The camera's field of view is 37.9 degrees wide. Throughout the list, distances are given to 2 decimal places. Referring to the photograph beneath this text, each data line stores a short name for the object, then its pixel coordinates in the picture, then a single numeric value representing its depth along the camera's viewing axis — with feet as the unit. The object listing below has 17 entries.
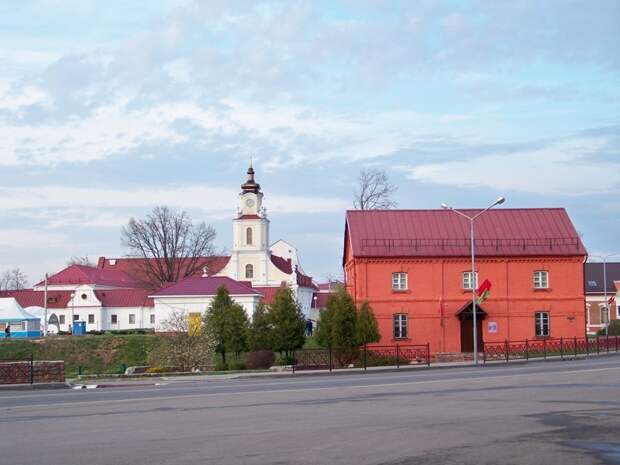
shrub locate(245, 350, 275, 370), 156.66
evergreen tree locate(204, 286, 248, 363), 174.38
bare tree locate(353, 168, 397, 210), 258.16
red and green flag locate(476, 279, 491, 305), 156.76
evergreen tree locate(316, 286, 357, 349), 149.89
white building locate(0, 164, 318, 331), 363.15
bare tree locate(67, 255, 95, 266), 560.41
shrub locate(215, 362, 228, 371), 156.66
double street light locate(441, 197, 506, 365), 144.66
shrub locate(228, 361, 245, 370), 158.96
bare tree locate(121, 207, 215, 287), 345.72
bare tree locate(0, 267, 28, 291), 541.34
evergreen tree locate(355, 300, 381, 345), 150.92
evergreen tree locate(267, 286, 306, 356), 165.68
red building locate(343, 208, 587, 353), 180.24
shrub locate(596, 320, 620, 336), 238.48
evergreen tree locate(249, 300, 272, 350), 166.40
